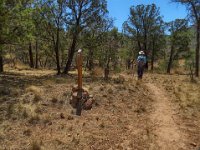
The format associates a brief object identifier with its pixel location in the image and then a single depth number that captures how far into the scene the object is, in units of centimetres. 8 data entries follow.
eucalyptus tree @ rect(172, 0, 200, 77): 1192
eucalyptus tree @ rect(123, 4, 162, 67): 2010
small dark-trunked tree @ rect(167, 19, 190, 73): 2204
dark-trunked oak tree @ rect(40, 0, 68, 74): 1219
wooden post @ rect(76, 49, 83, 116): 549
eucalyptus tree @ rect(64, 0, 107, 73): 1246
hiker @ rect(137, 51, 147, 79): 914
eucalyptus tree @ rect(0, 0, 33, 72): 950
